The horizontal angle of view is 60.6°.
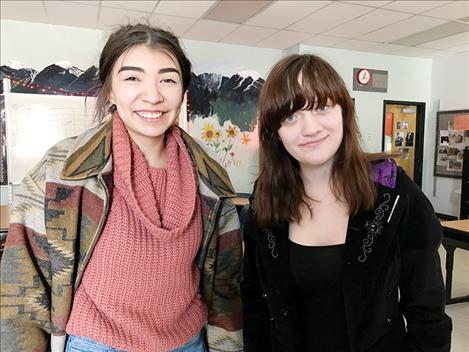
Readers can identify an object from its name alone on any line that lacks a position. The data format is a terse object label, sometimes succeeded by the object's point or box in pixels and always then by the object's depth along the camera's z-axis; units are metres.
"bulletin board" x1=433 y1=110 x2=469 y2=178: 6.45
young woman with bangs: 1.03
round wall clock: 6.33
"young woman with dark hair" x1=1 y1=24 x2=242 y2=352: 0.94
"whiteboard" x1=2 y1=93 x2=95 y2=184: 4.39
